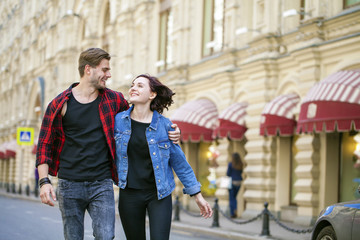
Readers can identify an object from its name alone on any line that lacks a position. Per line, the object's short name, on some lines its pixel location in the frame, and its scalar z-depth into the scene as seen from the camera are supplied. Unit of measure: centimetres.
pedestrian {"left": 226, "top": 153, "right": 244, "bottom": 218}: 1988
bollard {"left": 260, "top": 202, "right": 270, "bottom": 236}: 1403
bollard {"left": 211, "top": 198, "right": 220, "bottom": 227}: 1670
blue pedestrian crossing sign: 3581
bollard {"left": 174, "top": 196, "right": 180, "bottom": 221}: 1900
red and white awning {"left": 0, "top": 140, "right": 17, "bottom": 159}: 5283
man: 555
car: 780
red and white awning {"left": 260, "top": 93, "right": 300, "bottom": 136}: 1766
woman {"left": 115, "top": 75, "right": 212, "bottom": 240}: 545
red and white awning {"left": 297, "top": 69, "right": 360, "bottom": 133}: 1458
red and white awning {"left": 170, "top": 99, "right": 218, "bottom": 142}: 2255
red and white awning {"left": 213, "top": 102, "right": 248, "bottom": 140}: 2039
